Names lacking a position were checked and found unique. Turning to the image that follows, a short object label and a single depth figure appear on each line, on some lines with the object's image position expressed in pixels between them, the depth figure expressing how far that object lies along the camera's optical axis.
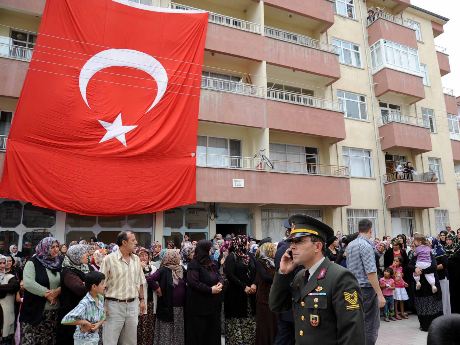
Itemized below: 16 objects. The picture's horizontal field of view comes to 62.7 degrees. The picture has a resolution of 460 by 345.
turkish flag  11.93
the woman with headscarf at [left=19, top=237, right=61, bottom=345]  4.88
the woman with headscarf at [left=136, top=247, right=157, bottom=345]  6.46
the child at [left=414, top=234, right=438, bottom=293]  8.41
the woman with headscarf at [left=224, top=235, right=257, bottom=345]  6.48
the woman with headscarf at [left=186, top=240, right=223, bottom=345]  5.96
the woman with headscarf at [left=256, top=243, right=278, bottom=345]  5.68
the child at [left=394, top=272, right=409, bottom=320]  10.22
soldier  2.38
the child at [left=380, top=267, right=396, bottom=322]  10.12
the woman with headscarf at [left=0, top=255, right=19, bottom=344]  5.88
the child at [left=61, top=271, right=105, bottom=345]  4.50
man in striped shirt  5.14
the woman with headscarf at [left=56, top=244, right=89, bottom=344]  4.94
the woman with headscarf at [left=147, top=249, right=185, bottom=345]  6.36
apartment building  14.38
